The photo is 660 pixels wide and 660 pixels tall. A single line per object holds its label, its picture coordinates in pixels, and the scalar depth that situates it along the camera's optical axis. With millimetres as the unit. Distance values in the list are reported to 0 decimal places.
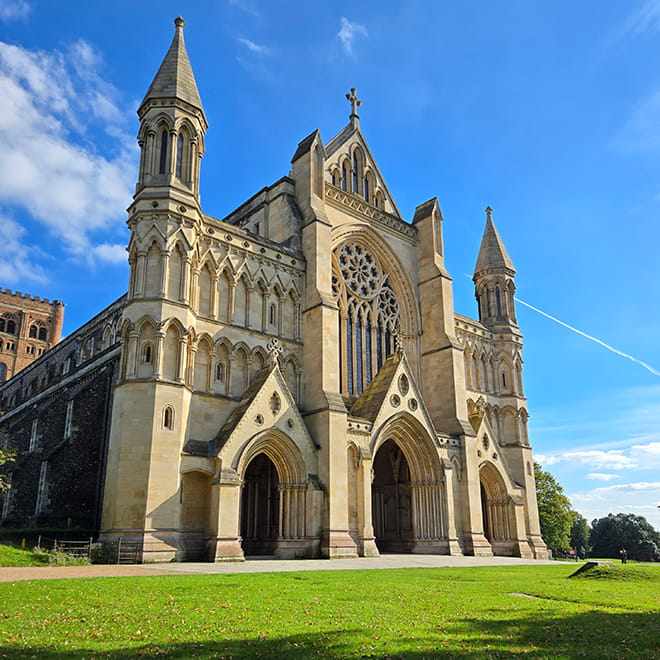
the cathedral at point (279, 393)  25734
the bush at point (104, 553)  22562
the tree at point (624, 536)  69812
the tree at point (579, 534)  79000
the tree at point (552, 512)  54906
